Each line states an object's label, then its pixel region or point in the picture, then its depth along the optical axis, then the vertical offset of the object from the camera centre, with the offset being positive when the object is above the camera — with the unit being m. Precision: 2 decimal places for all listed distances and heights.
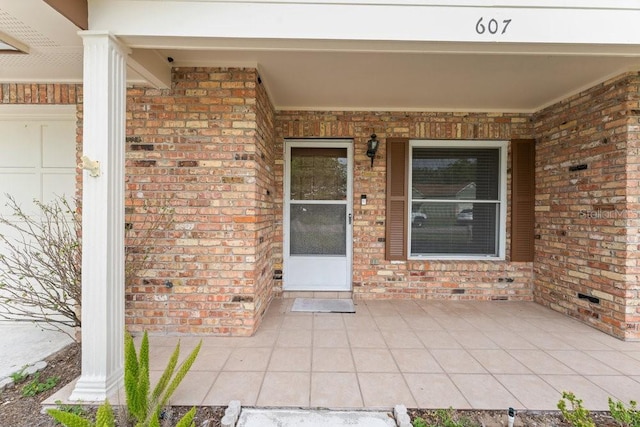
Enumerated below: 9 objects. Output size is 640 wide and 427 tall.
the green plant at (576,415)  1.55 -1.07
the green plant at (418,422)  1.72 -1.21
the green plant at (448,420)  1.73 -1.21
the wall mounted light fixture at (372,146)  3.79 +0.80
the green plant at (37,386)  2.07 -1.24
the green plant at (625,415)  1.63 -1.11
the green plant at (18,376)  2.21 -1.24
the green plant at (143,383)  1.57 -0.94
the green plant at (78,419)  1.23 -0.87
